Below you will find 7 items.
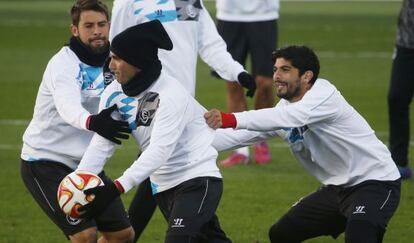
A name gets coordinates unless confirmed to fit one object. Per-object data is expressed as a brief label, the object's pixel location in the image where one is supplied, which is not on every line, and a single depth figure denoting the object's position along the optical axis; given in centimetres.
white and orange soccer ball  1552
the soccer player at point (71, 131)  1748
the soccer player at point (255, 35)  2834
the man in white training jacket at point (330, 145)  1703
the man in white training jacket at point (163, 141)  1570
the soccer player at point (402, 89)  2564
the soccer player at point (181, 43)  1950
